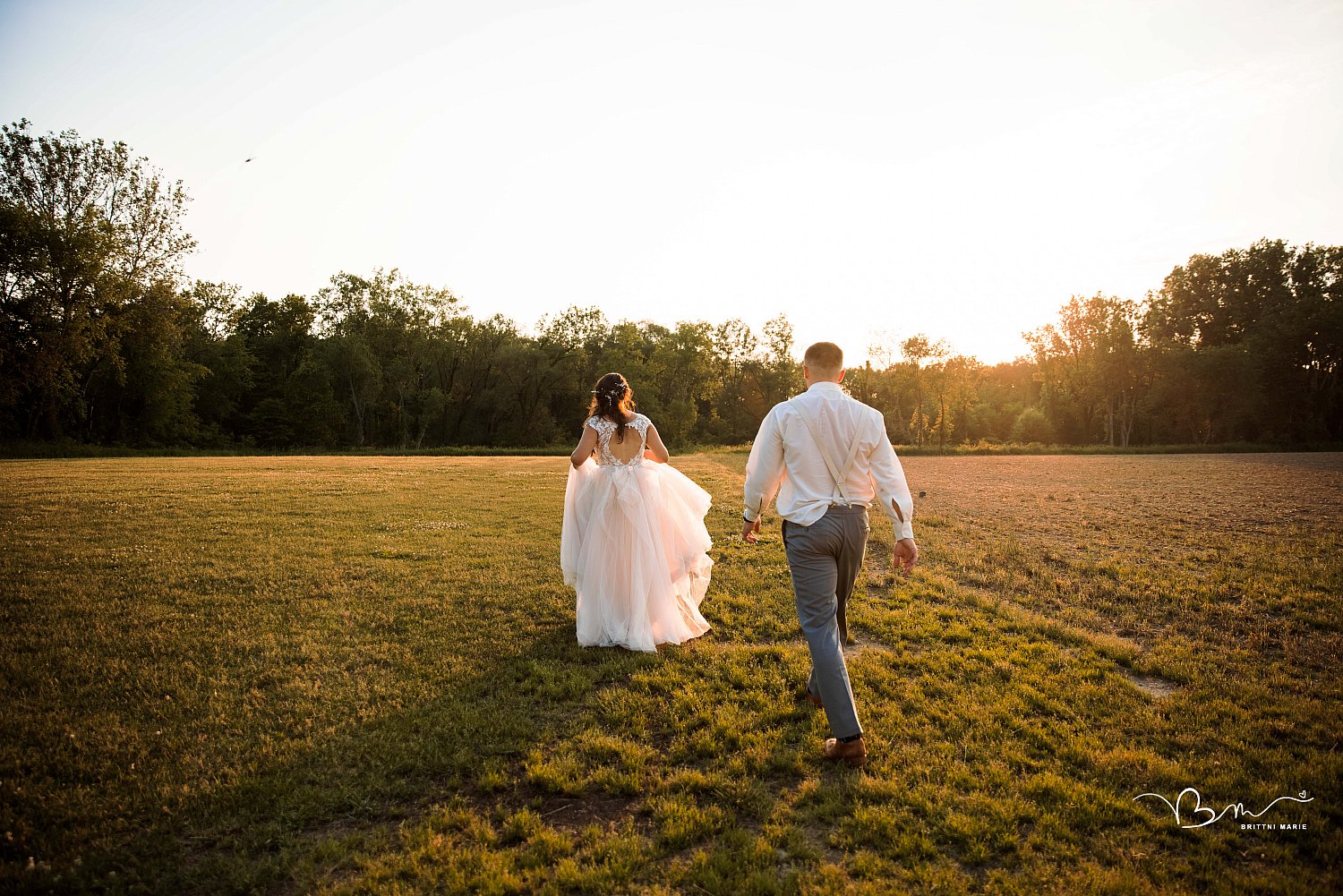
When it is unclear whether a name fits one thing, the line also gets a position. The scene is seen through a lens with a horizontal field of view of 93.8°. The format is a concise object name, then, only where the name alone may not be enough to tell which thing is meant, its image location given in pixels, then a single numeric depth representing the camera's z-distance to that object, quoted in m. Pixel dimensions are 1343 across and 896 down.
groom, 4.77
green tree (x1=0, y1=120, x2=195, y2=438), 39.06
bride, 7.24
